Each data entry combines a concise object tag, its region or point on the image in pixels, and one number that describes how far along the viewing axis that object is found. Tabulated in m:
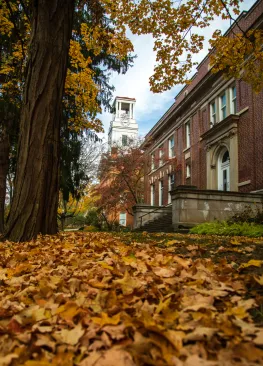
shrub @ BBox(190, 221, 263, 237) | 9.78
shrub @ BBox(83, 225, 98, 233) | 19.54
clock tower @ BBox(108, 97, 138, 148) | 55.56
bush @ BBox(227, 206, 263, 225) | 12.24
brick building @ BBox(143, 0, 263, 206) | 15.84
